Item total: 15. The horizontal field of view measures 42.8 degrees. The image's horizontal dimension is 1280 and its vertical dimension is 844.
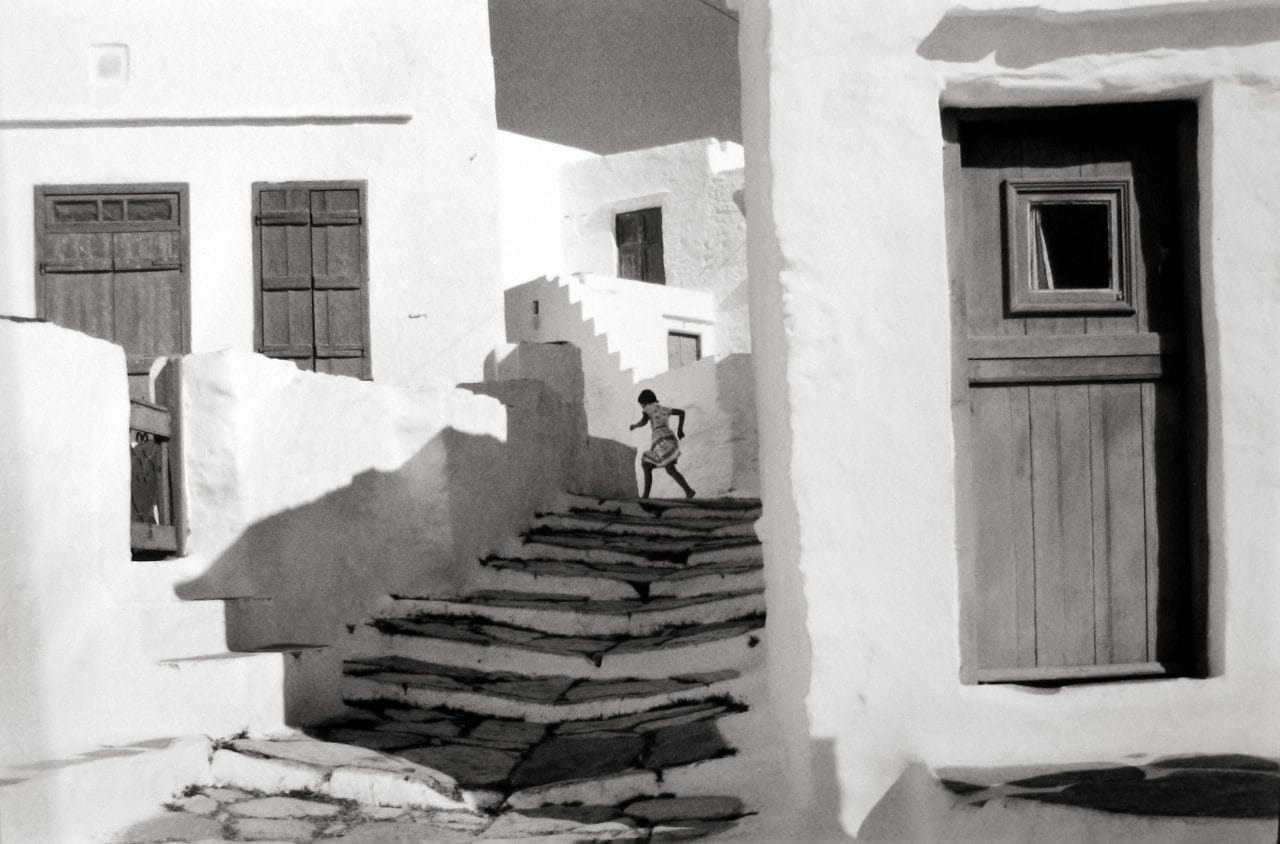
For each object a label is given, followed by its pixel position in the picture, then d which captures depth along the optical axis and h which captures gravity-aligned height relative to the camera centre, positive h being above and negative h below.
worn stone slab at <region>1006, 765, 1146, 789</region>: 4.81 -0.97
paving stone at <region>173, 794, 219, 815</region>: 5.48 -1.11
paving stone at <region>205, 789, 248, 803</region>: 5.64 -1.12
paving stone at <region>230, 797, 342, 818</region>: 5.54 -1.15
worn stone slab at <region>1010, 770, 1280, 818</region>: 4.75 -1.03
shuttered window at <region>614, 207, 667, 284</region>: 21.84 +2.89
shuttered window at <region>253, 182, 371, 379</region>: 12.02 +1.46
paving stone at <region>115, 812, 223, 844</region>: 5.12 -1.13
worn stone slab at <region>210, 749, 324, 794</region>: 5.84 -1.08
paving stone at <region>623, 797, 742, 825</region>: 5.47 -1.19
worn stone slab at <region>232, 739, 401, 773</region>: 6.08 -1.07
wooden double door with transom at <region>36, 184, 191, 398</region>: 11.83 +1.52
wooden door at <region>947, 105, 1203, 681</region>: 5.11 +0.20
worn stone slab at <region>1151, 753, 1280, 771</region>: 4.85 -0.95
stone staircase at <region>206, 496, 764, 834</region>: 5.90 -0.97
